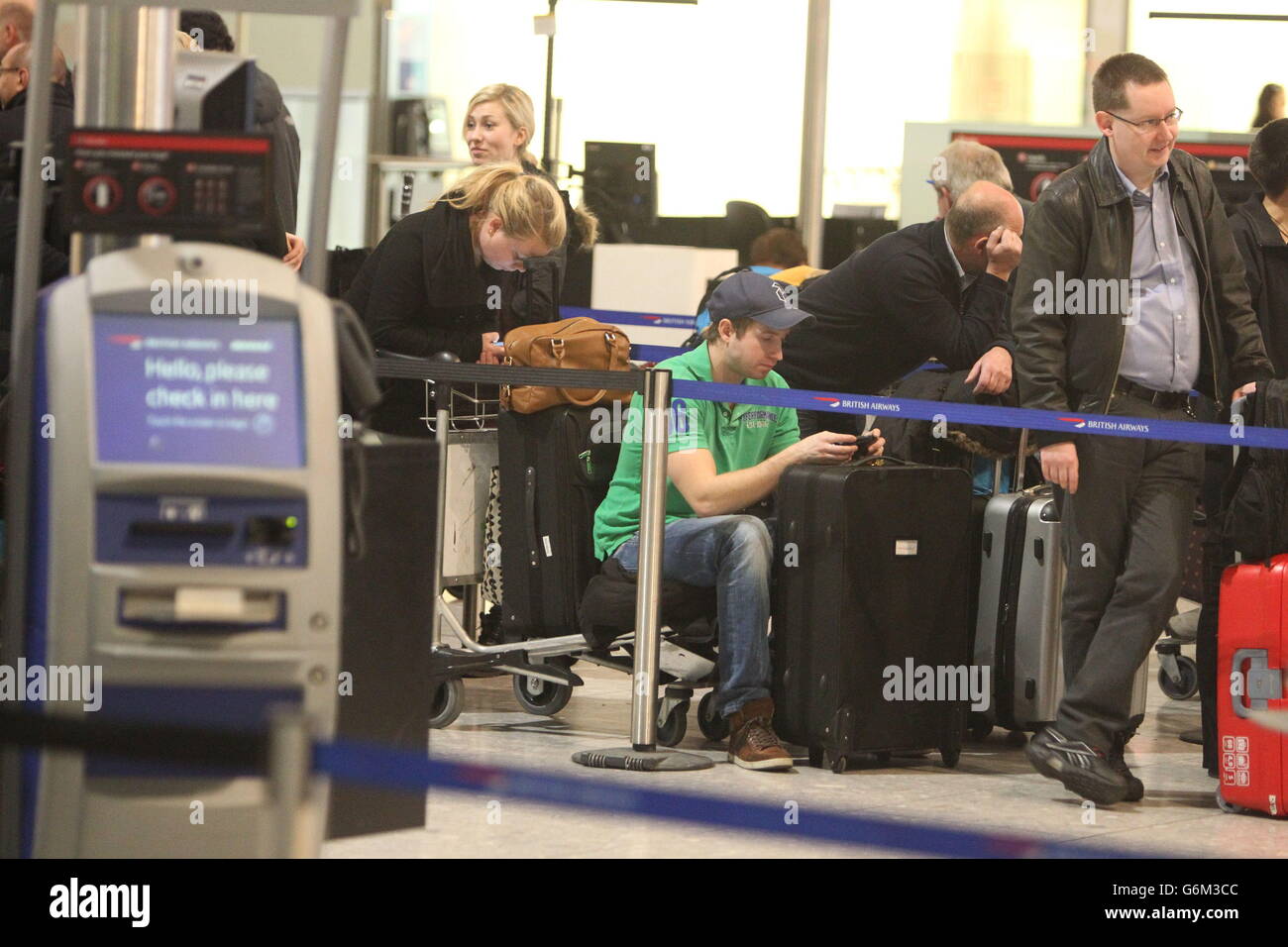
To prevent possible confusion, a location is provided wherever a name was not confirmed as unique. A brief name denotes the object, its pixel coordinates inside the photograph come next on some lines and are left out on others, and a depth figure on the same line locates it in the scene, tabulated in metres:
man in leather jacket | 8.75
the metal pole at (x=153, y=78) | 5.86
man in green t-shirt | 9.34
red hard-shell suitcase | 8.72
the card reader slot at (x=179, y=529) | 4.97
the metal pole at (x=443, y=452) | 9.82
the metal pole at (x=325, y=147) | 5.66
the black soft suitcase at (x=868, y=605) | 9.29
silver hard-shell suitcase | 9.98
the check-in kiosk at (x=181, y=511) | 4.96
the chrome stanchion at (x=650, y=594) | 9.07
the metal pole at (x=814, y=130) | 20.83
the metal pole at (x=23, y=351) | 5.25
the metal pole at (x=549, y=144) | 18.22
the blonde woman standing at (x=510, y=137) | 11.42
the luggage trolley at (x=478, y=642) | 9.86
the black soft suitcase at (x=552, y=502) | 10.14
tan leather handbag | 10.05
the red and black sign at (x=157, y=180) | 5.28
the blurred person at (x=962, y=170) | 11.70
